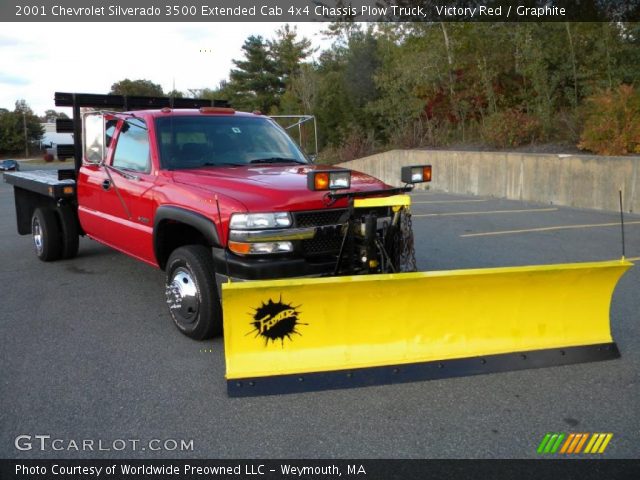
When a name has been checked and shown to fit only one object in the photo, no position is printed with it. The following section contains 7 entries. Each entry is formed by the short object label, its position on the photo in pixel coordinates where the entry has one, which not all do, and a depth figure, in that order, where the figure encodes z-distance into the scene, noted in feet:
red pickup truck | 14.16
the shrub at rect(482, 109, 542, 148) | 54.34
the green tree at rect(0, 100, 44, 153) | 229.86
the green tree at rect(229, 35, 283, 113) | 153.79
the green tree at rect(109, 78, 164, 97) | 204.54
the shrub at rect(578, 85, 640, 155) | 43.24
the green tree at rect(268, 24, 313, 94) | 139.74
